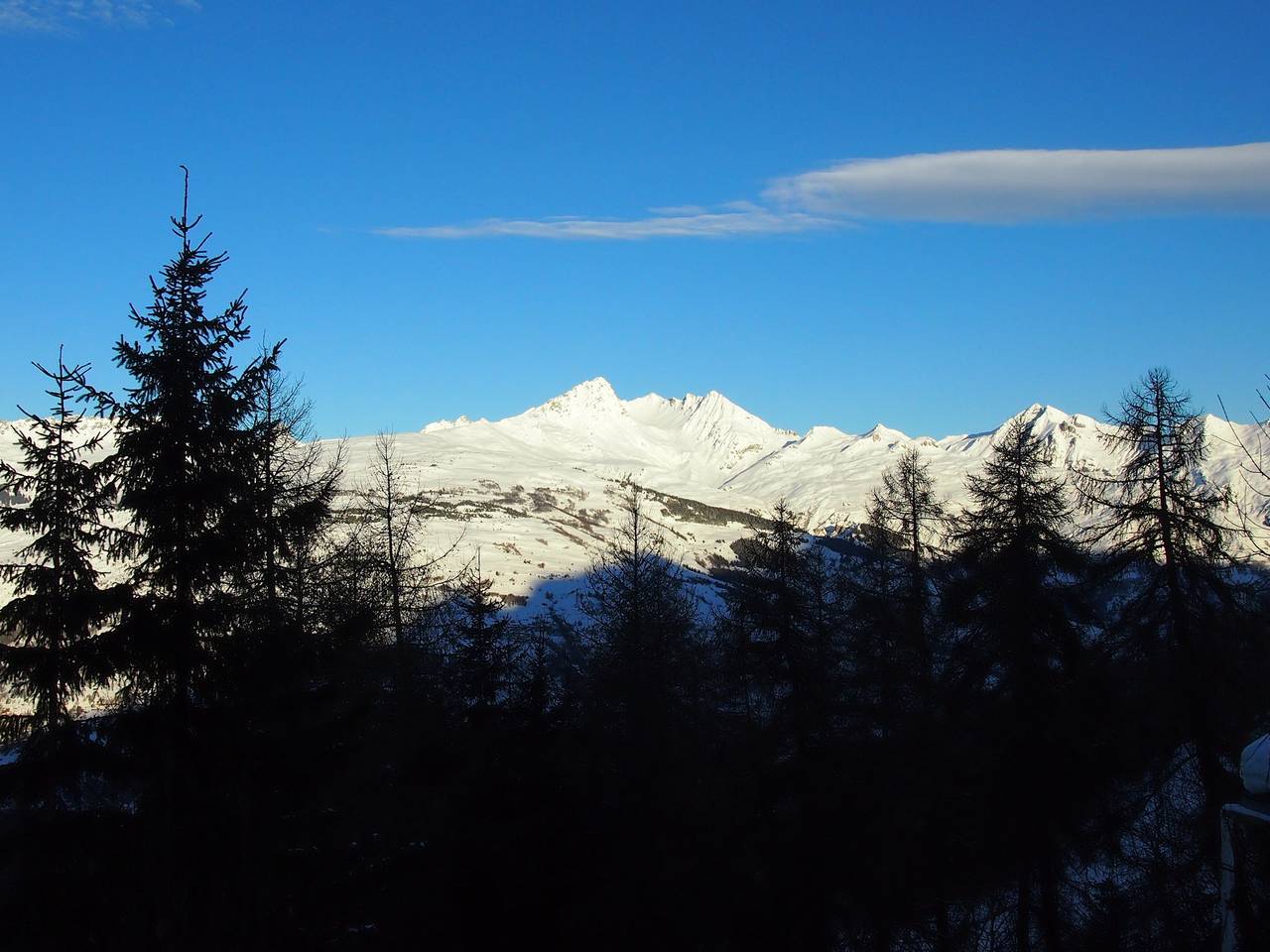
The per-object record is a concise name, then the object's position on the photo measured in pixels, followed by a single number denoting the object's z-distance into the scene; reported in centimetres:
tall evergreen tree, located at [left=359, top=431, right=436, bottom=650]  2377
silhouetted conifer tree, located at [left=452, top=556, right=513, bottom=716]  1859
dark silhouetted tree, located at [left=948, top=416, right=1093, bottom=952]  1970
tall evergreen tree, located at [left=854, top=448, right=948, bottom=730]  2352
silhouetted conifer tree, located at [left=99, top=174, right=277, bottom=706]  1360
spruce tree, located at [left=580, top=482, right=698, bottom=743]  2066
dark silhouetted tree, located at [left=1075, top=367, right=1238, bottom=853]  1834
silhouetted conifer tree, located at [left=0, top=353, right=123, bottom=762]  1342
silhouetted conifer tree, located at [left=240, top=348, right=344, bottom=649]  1461
